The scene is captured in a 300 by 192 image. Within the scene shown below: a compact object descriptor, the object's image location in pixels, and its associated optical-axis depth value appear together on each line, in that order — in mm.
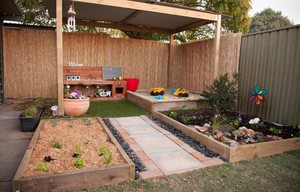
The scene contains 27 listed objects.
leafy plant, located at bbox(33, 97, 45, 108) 6059
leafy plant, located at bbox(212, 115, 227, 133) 4293
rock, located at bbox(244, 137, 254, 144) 3874
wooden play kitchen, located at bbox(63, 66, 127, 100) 8091
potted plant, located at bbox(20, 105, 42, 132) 4324
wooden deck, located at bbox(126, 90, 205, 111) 6199
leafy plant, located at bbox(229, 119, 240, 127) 4923
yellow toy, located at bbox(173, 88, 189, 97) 7401
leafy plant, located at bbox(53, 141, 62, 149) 3328
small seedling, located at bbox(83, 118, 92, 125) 4705
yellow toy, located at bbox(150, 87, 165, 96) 7625
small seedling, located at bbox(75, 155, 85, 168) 2698
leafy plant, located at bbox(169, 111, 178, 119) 5488
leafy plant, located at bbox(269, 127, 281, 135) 4418
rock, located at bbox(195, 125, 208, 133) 4389
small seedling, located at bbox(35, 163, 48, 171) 2537
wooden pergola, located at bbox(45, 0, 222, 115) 5297
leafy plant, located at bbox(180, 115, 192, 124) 5016
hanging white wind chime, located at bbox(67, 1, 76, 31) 4684
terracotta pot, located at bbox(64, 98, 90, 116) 5340
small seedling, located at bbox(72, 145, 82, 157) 3021
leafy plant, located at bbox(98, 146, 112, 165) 2779
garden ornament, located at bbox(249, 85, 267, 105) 5367
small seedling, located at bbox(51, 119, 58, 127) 4486
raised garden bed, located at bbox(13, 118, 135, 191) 2391
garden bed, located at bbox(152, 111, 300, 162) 3385
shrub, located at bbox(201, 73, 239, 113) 5461
